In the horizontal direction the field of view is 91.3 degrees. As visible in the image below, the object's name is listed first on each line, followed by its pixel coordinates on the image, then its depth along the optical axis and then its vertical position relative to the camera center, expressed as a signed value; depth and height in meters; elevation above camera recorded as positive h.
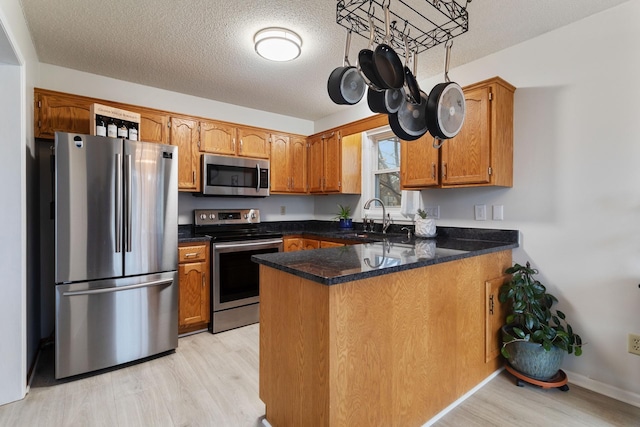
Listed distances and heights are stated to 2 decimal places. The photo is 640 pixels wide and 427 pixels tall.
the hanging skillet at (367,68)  1.35 +0.62
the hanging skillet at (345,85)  1.54 +0.63
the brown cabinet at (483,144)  2.24 +0.50
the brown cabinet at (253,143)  3.57 +0.80
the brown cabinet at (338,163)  3.73 +0.58
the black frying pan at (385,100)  1.53 +0.55
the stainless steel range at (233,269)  3.01 -0.58
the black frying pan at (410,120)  1.65 +0.48
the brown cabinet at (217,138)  3.30 +0.79
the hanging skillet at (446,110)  1.52 +0.51
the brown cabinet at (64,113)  2.51 +0.83
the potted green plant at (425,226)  2.79 -0.14
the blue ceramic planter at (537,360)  2.00 -0.97
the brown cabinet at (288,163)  3.86 +0.60
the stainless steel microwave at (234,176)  3.26 +0.38
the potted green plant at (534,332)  1.99 -0.80
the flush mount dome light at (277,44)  2.19 +1.20
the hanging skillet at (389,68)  1.34 +0.62
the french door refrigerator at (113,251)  2.15 -0.29
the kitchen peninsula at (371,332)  1.29 -0.59
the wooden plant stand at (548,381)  1.99 -1.11
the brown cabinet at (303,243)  3.36 -0.36
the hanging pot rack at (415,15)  1.90 +1.27
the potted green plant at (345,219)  3.93 -0.11
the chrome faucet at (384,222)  3.39 -0.13
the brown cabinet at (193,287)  2.86 -0.71
